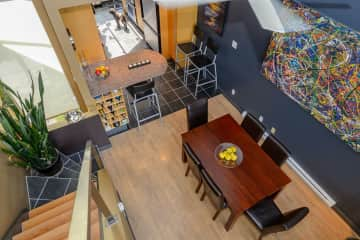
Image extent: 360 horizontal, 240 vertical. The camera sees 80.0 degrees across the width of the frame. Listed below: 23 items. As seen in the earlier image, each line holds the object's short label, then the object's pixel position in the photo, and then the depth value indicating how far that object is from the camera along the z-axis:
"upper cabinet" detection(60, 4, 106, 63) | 3.79
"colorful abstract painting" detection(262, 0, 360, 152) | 2.44
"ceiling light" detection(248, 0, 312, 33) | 1.25
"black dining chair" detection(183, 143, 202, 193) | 2.76
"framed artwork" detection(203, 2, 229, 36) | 4.00
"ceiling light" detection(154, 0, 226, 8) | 1.18
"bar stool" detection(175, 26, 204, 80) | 4.79
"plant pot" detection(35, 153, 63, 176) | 2.80
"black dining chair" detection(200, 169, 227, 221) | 2.46
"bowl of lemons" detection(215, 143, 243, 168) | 2.78
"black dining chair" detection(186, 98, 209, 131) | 3.23
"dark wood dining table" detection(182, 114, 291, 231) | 2.52
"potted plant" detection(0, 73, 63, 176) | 2.26
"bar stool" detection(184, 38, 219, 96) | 4.52
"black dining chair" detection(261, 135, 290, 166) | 2.74
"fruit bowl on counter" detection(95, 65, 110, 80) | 3.60
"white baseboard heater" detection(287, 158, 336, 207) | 3.14
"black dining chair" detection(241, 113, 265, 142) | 3.10
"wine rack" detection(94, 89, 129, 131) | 3.69
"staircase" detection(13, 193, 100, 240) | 1.95
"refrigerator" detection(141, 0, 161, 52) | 5.05
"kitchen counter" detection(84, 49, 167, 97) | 3.50
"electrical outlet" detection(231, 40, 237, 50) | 4.03
